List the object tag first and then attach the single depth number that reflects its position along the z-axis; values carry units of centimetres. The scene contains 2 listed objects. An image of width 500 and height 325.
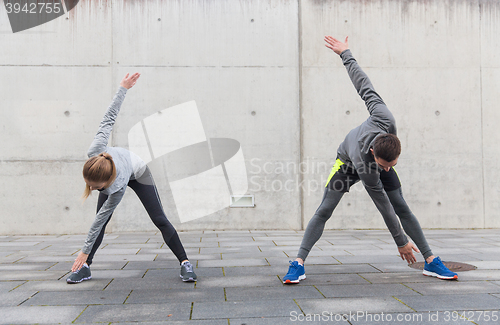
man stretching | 276
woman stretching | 277
